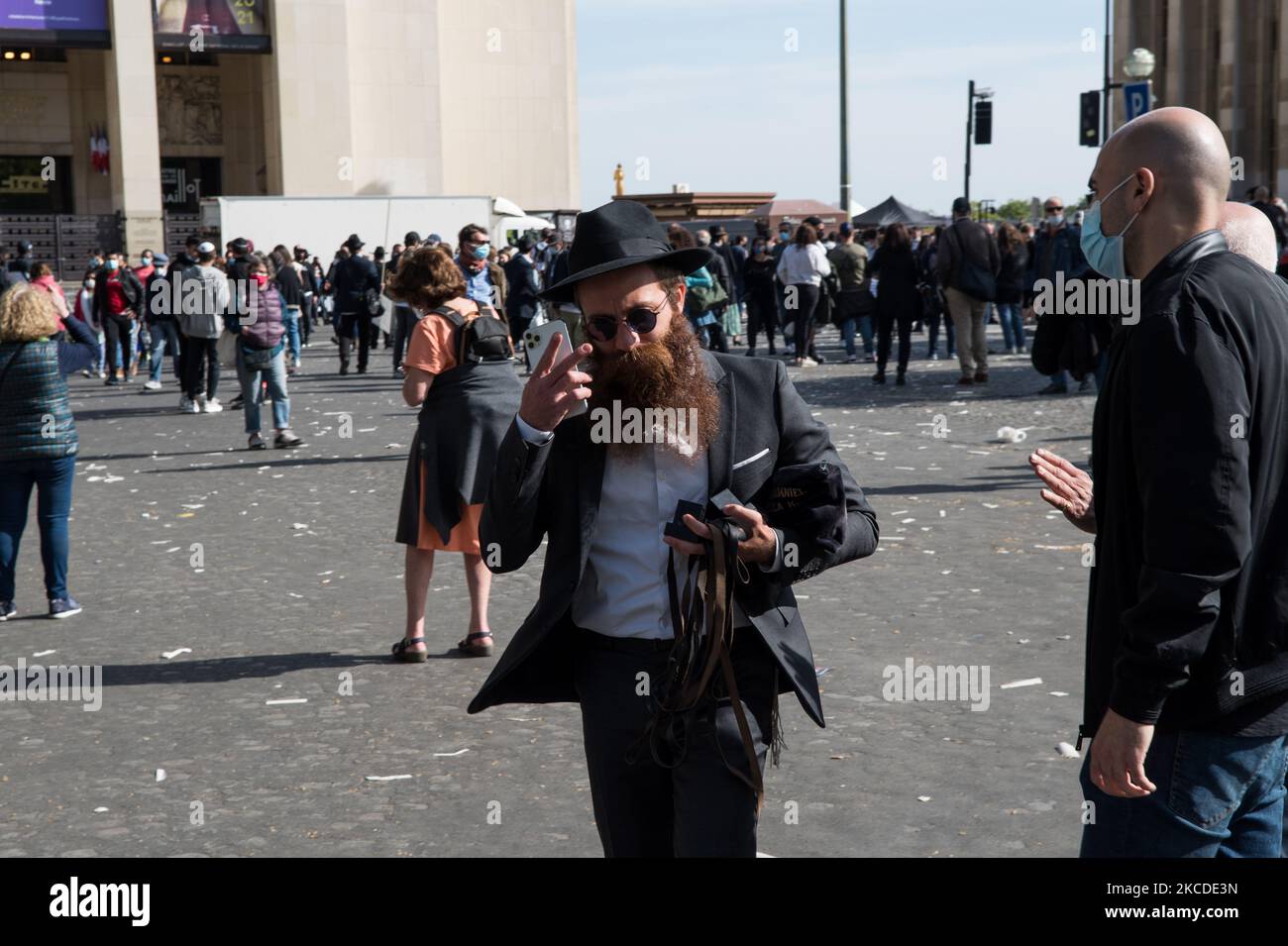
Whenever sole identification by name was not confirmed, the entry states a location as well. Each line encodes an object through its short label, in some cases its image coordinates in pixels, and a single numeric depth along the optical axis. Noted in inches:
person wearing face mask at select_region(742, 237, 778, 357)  939.3
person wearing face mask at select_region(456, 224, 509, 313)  592.4
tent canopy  1571.1
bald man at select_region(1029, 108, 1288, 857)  103.0
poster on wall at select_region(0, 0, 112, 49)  1893.5
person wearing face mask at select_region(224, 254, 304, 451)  585.9
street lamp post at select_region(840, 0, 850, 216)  1393.9
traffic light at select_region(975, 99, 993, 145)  1680.6
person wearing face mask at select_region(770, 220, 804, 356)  893.8
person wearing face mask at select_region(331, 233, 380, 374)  893.8
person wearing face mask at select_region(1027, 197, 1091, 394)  491.8
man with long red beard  126.3
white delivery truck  1503.4
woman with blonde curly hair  330.0
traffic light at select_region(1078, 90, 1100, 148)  1037.8
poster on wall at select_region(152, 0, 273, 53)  1956.2
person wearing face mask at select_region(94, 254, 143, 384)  910.4
